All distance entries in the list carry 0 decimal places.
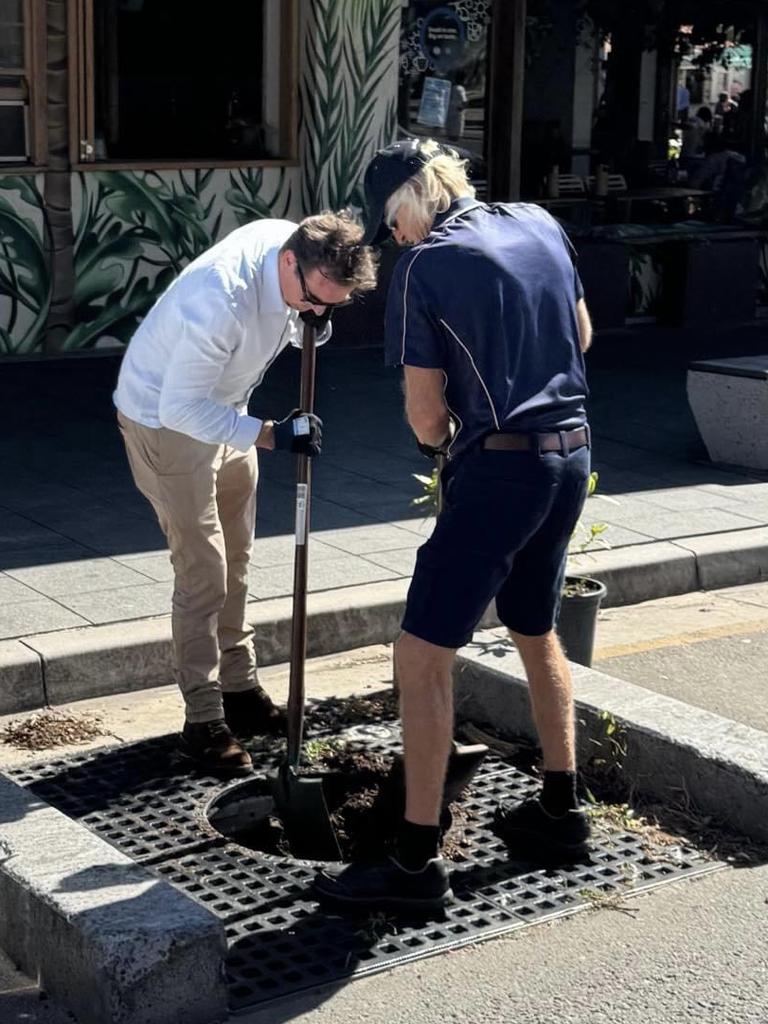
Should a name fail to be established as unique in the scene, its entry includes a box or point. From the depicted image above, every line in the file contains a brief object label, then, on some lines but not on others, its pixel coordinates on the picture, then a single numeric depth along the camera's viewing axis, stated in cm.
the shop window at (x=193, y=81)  1161
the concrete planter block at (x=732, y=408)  890
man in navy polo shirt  408
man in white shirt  468
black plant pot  570
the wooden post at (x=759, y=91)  1496
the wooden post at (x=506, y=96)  1318
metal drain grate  400
